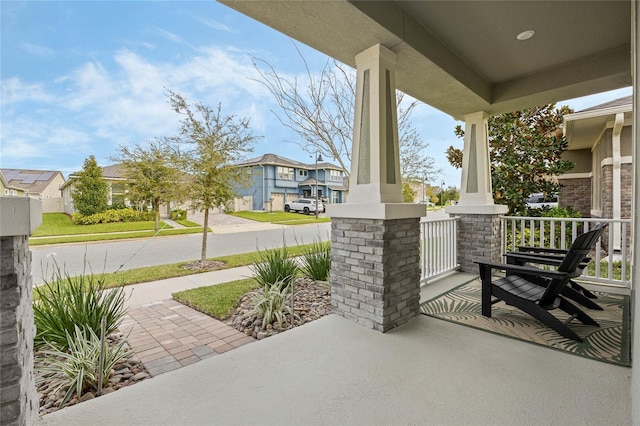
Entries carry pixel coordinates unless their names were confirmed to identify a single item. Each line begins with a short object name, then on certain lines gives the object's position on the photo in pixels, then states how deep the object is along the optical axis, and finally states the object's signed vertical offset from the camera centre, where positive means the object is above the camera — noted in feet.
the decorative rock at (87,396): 6.68 -4.30
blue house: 91.04 +9.72
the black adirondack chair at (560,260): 11.25 -2.25
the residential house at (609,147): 20.88 +5.04
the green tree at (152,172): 22.97 +3.80
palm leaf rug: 8.24 -3.90
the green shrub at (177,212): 25.97 -0.02
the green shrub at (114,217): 45.62 -0.77
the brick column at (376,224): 9.66 -0.47
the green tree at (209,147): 22.63 +5.24
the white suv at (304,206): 82.38 +1.68
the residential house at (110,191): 38.89 +3.16
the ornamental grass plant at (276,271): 13.32 -2.80
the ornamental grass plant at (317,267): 15.89 -3.07
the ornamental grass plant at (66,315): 8.23 -2.97
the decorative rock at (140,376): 7.58 -4.36
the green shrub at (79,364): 6.87 -3.84
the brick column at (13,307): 3.51 -1.19
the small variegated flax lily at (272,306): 10.76 -3.63
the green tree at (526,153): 23.91 +4.84
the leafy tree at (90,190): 44.65 +3.42
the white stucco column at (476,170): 17.24 +2.48
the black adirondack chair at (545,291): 9.04 -2.82
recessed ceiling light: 11.33 +7.00
